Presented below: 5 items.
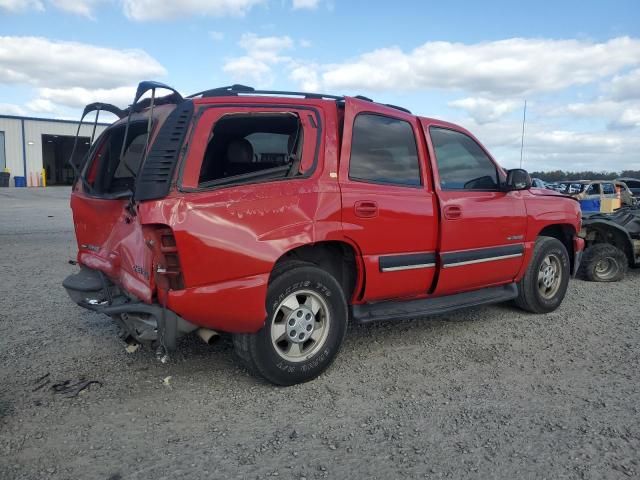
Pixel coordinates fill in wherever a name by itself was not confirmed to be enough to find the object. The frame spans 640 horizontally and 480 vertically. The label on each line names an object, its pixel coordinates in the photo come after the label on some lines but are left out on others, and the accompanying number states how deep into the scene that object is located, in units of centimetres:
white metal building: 3891
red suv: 332
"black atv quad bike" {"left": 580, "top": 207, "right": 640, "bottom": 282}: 748
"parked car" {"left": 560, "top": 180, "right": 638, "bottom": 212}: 1848
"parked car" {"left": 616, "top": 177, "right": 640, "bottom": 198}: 2341
